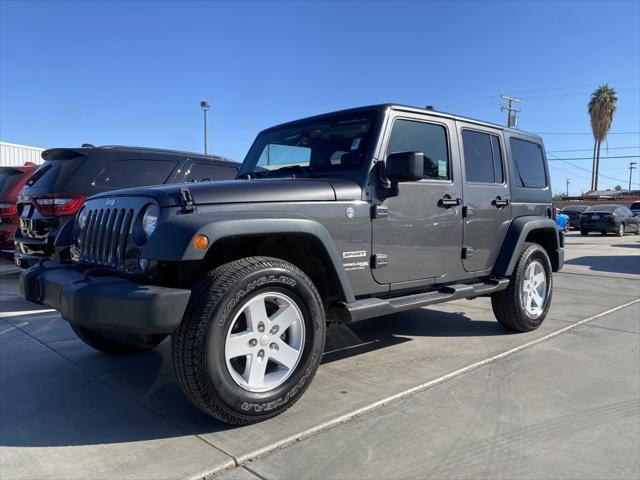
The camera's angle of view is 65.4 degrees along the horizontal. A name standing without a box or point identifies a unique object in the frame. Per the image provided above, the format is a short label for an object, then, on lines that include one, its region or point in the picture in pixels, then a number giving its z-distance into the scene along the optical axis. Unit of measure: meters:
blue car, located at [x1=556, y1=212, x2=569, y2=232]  18.21
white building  17.66
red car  7.49
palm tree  45.88
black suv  5.84
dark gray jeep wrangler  2.65
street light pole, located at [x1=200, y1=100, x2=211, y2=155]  22.16
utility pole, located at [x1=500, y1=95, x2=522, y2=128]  37.50
